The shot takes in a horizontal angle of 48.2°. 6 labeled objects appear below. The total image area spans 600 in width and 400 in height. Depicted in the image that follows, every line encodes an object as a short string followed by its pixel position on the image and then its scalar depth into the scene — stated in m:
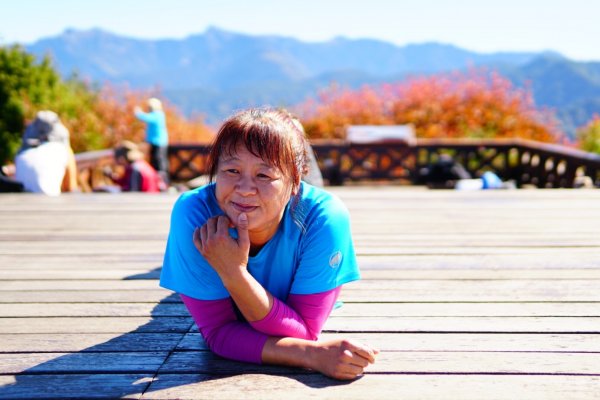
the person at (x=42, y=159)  5.56
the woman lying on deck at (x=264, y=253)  1.76
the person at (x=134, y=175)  6.20
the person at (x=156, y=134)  8.88
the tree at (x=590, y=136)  10.50
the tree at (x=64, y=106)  13.17
